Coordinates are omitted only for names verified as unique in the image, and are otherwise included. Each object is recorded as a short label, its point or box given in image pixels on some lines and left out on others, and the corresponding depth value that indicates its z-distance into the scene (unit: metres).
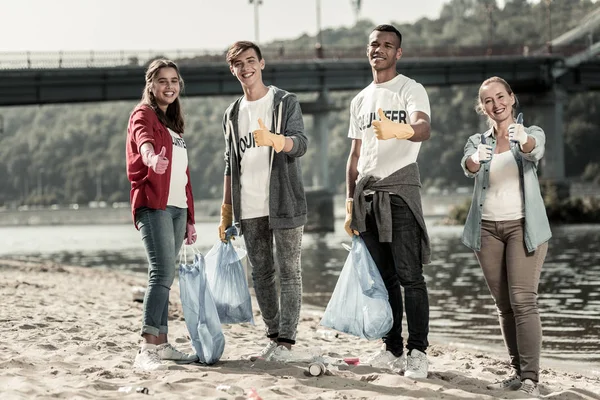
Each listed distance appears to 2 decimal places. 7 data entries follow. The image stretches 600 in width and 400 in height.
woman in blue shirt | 6.23
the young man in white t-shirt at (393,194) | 6.56
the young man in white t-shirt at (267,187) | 6.83
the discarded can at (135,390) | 5.71
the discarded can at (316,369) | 6.36
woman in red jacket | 6.59
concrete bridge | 51.06
